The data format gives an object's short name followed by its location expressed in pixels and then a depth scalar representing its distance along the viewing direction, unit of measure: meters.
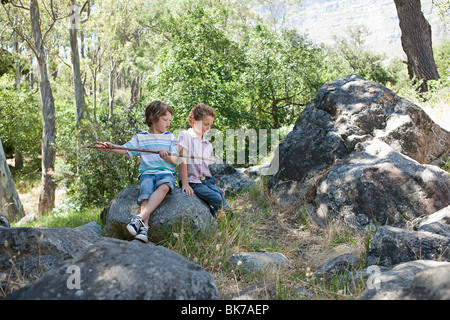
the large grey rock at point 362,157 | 4.75
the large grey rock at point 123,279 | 2.03
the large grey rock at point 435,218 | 4.20
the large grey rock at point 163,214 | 3.91
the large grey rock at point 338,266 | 3.34
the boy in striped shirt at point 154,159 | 3.90
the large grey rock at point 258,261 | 3.42
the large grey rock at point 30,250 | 3.01
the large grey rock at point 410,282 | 1.90
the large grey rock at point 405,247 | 3.28
